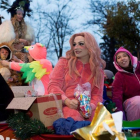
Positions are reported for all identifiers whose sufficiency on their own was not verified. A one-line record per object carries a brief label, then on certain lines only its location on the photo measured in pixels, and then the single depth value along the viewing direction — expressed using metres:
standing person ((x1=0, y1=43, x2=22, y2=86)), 4.52
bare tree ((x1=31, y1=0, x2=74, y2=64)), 18.27
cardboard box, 2.38
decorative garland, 2.25
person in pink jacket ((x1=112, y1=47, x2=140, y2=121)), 3.34
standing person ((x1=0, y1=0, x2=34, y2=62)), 5.25
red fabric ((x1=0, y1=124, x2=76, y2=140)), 2.27
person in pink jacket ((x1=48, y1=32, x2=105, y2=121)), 2.96
